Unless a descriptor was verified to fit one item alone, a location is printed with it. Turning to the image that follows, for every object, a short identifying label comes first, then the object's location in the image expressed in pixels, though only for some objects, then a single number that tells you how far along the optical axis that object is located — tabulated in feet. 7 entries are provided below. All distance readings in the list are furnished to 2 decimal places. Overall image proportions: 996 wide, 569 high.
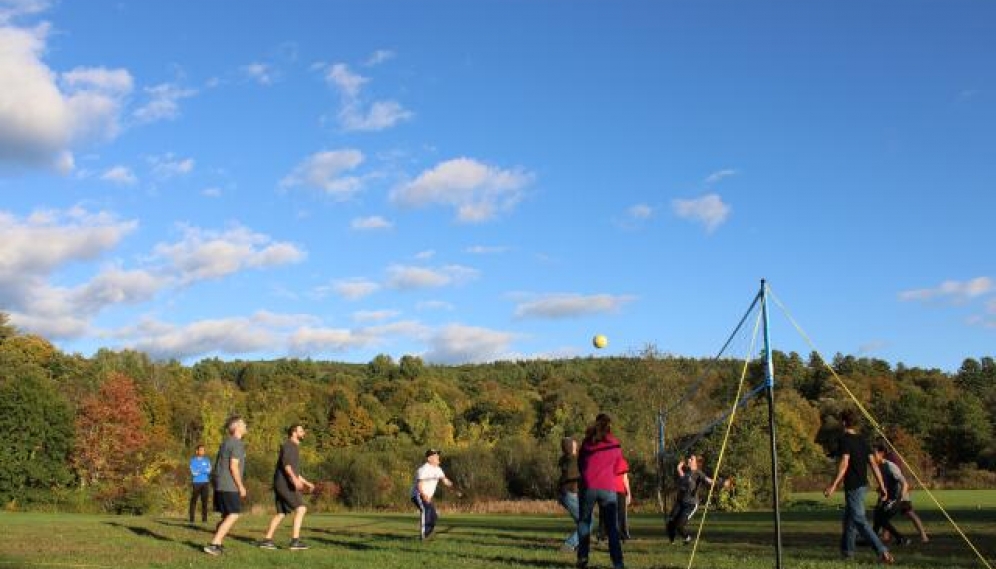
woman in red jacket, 40.27
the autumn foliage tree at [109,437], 198.18
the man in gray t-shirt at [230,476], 46.75
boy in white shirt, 56.18
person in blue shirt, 72.64
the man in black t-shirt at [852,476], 44.75
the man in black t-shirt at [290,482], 48.75
